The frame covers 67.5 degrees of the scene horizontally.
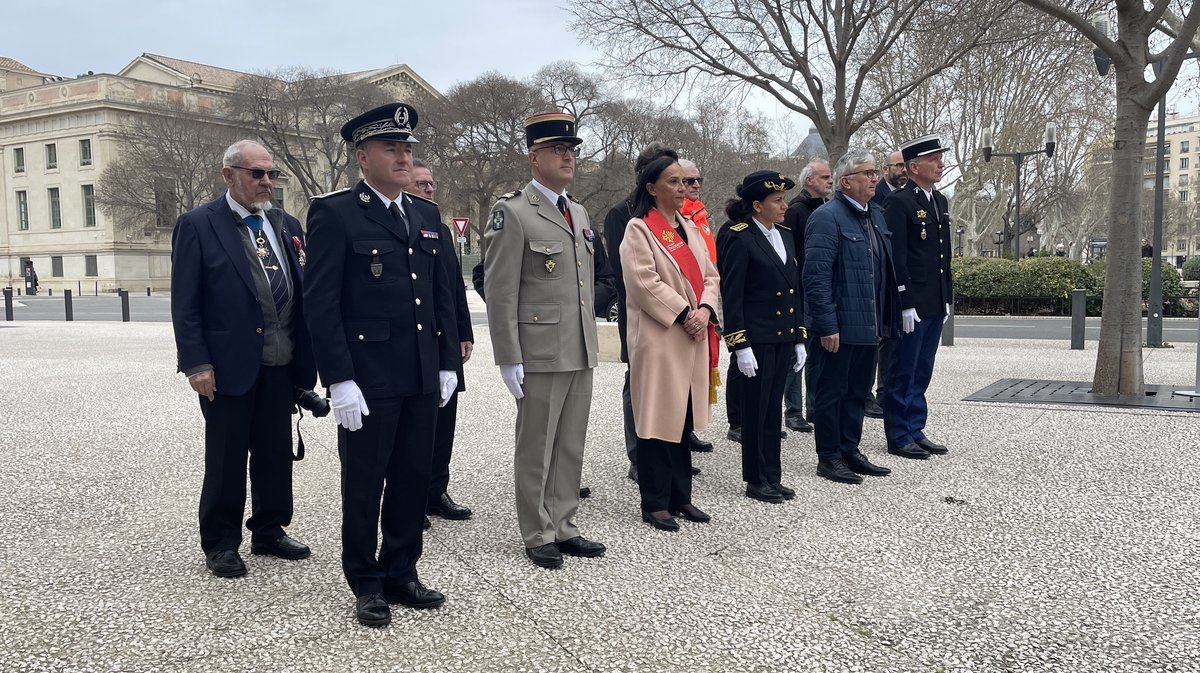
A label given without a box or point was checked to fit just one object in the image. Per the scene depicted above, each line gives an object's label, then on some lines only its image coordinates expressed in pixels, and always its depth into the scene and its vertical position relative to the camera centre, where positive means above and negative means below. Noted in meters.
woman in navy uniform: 5.54 -0.21
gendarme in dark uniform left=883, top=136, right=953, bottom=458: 6.80 -0.04
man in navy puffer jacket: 6.12 -0.20
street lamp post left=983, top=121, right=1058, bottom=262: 26.48 +3.90
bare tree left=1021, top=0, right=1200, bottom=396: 8.69 +0.89
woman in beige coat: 5.04 -0.34
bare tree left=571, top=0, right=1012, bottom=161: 18.88 +5.08
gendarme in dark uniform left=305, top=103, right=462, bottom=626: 3.66 -0.26
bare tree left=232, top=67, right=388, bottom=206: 50.28 +10.01
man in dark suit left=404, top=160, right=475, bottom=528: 4.80 -0.91
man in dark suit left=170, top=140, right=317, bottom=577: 4.23 -0.28
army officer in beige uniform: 4.43 -0.22
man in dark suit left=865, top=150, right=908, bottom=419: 7.52 +0.78
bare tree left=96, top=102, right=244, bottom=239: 53.88 +7.25
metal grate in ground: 8.49 -1.24
